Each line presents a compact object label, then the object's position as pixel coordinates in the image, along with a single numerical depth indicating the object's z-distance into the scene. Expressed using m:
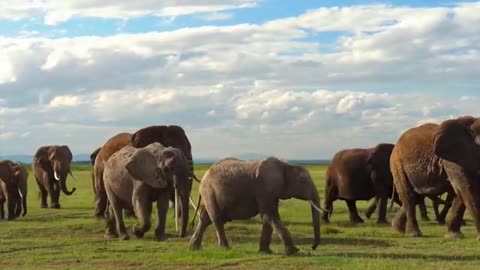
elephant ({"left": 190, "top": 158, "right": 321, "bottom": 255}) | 16.72
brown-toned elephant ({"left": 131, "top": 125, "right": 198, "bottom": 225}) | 23.31
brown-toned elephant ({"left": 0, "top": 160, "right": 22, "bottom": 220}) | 29.55
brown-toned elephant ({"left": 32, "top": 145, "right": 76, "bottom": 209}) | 34.97
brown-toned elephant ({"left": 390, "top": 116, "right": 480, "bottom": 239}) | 19.70
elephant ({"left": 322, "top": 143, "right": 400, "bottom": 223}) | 27.81
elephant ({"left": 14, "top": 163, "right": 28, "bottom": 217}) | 29.39
